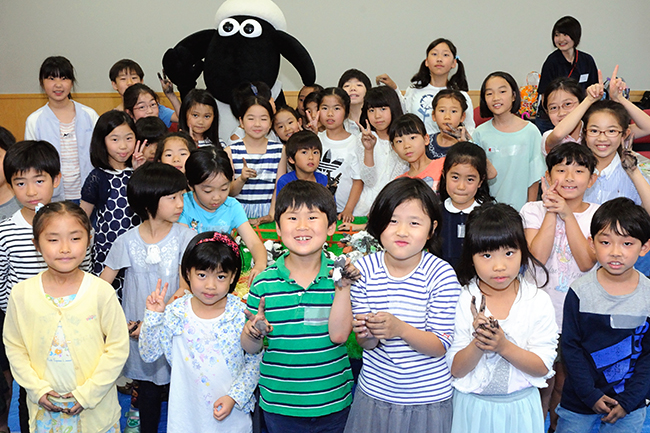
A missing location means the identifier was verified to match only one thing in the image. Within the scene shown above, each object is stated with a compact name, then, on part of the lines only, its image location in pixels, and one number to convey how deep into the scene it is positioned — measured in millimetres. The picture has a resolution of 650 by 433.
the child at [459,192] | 2340
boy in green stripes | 1709
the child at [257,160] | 3297
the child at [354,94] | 3723
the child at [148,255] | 2158
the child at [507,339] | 1679
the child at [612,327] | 1844
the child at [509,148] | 3021
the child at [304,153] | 3082
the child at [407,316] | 1653
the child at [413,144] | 2832
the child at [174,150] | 2736
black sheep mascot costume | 4039
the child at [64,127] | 3428
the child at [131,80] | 4164
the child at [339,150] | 3371
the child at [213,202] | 2436
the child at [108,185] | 2520
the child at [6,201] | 2559
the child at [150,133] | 2967
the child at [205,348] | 1829
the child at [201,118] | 3441
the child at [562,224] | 2088
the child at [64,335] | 1821
